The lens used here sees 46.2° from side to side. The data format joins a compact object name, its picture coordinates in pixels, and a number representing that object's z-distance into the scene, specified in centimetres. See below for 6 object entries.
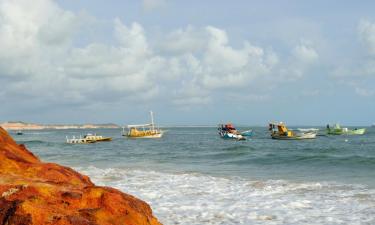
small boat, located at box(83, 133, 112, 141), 7912
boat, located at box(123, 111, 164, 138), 9588
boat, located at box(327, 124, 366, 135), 10919
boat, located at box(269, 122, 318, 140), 7825
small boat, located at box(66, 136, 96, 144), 7638
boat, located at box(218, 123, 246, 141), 8146
